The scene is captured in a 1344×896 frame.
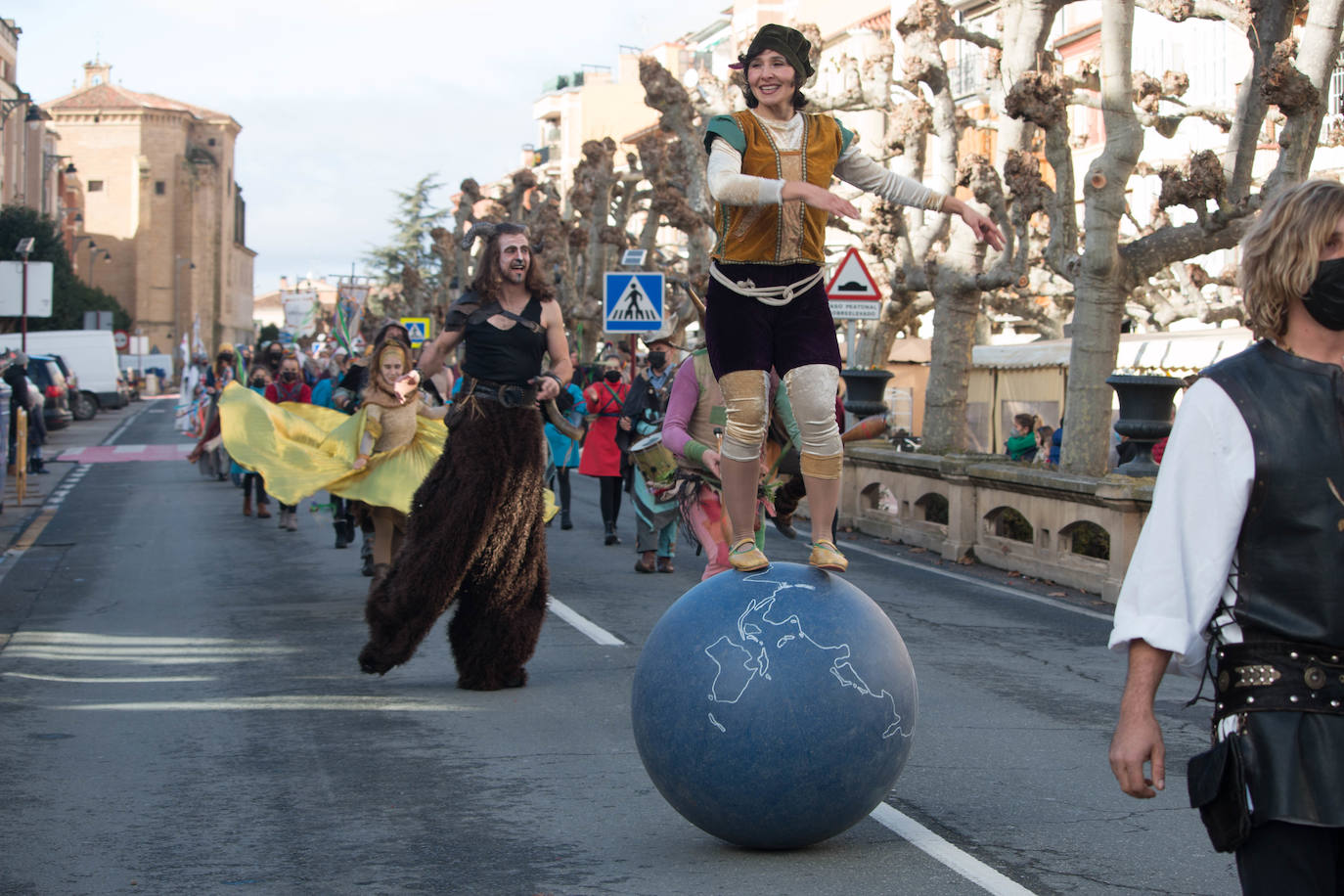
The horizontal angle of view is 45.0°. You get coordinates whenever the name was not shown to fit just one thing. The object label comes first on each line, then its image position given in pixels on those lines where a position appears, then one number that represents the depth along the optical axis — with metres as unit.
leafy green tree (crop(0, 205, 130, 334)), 59.59
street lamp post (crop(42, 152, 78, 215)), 86.88
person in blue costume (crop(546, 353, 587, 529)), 18.45
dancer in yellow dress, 11.40
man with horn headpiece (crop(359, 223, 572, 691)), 7.87
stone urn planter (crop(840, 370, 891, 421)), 19.16
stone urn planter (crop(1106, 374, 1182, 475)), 14.05
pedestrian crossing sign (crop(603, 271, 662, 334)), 25.86
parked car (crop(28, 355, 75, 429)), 40.21
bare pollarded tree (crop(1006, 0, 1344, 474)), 15.47
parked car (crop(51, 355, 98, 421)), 49.53
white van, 50.78
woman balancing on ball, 5.52
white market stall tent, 24.78
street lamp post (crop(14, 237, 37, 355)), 37.59
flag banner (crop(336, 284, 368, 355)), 33.34
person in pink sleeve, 8.11
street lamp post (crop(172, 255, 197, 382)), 124.50
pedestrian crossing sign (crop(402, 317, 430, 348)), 42.05
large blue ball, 4.70
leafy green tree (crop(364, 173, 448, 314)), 114.81
